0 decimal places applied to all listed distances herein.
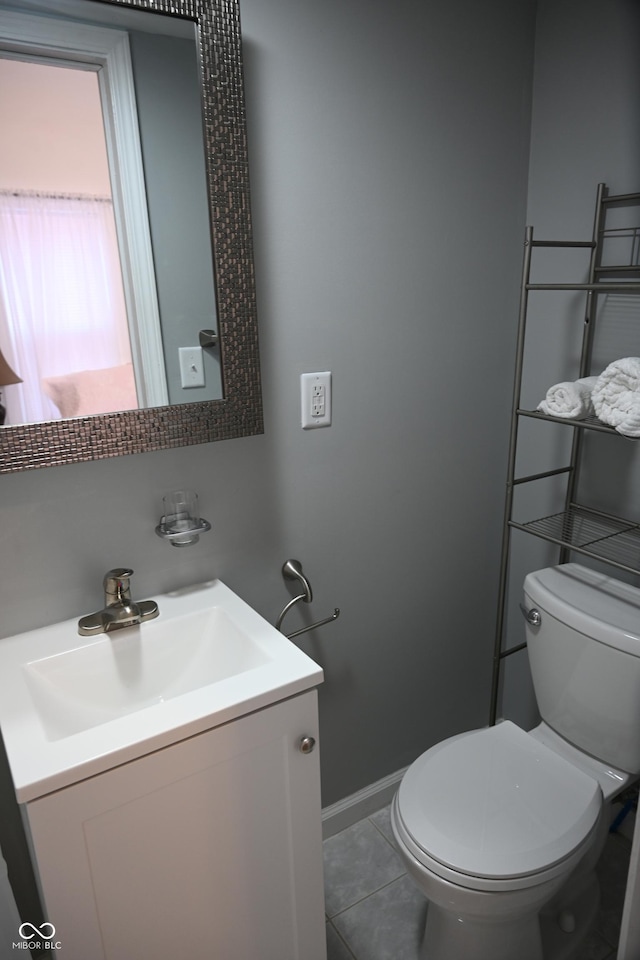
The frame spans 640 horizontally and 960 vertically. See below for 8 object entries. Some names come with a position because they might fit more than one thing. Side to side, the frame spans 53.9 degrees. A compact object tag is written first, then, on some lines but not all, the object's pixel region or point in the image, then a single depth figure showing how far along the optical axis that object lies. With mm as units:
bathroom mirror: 1079
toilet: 1205
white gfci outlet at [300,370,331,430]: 1446
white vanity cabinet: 896
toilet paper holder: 1445
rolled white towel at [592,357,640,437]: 1293
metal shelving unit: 1471
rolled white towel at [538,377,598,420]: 1457
